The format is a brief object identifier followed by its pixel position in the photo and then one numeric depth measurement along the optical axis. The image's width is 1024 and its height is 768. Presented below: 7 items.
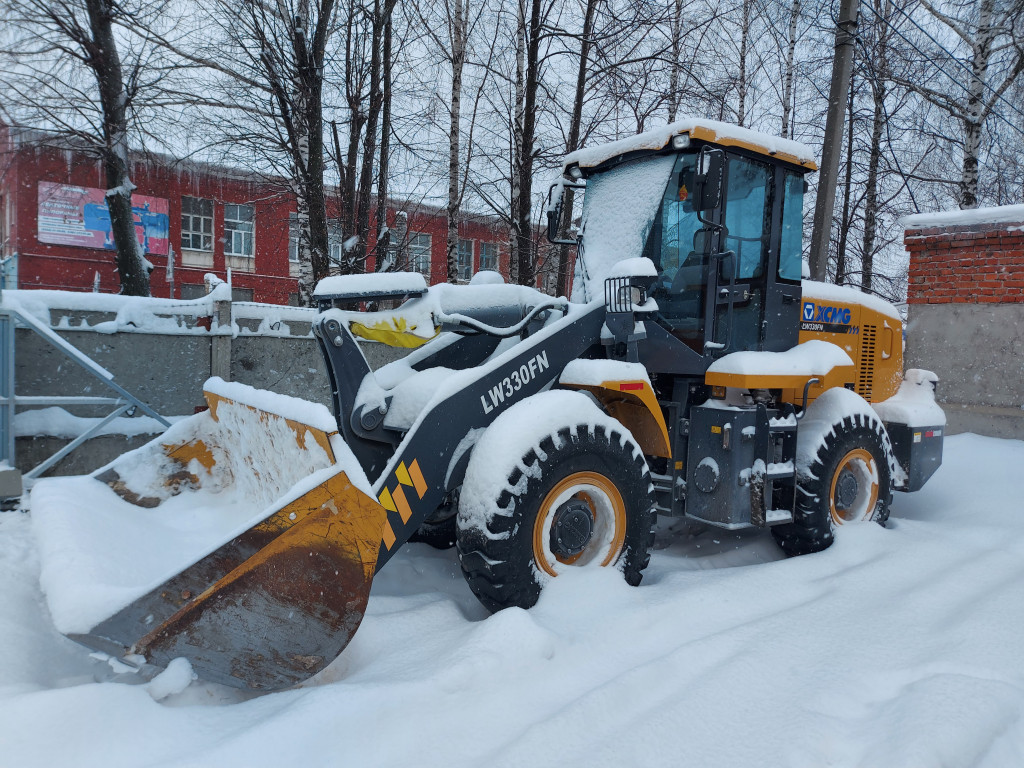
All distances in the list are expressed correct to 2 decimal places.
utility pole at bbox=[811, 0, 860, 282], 8.17
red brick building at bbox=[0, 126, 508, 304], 22.22
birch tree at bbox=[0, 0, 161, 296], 10.71
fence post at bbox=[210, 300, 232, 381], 7.78
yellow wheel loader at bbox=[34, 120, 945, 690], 2.51
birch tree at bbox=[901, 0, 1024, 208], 11.74
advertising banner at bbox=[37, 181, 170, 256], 22.52
